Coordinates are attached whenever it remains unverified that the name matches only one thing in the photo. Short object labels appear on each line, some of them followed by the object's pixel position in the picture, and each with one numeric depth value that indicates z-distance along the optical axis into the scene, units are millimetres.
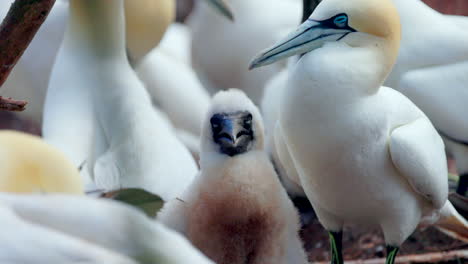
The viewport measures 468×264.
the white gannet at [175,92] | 10375
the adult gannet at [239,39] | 9937
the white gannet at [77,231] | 3145
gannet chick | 5086
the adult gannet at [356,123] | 5402
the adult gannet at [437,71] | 7602
